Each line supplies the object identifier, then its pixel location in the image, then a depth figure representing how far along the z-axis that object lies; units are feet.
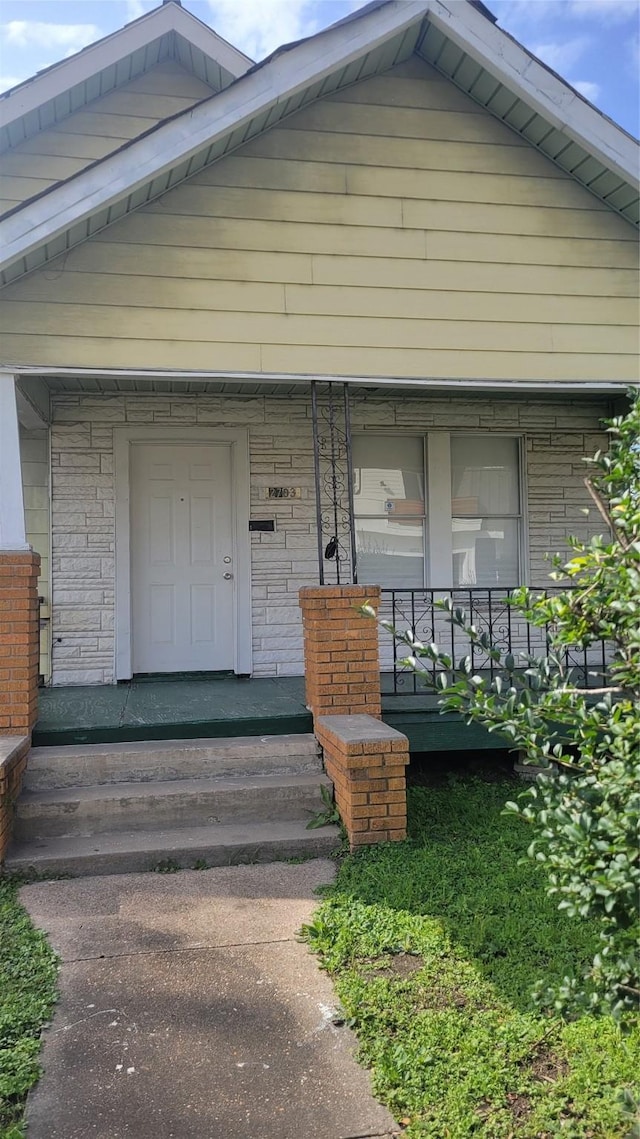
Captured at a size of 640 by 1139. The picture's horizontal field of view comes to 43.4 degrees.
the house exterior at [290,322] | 16.80
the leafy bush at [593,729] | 6.18
